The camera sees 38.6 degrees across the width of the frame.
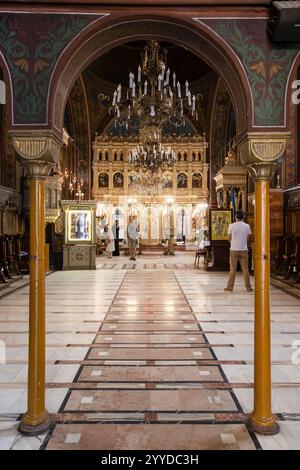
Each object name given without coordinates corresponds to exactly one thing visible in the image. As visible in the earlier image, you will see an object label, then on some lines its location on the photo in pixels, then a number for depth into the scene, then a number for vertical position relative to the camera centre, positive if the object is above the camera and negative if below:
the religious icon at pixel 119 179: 25.00 +3.10
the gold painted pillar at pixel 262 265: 2.70 -0.23
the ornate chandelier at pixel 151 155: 13.87 +2.75
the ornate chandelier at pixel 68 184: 20.36 +2.41
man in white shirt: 7.68 -0.24
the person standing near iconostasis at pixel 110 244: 16.86 -0.49
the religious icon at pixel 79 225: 13.15 +0.23
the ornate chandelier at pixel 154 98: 11.08 +3.57
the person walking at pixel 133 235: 15.57 -0.11
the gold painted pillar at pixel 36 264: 2.70 -0.21
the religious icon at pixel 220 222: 12.01 +0.24
